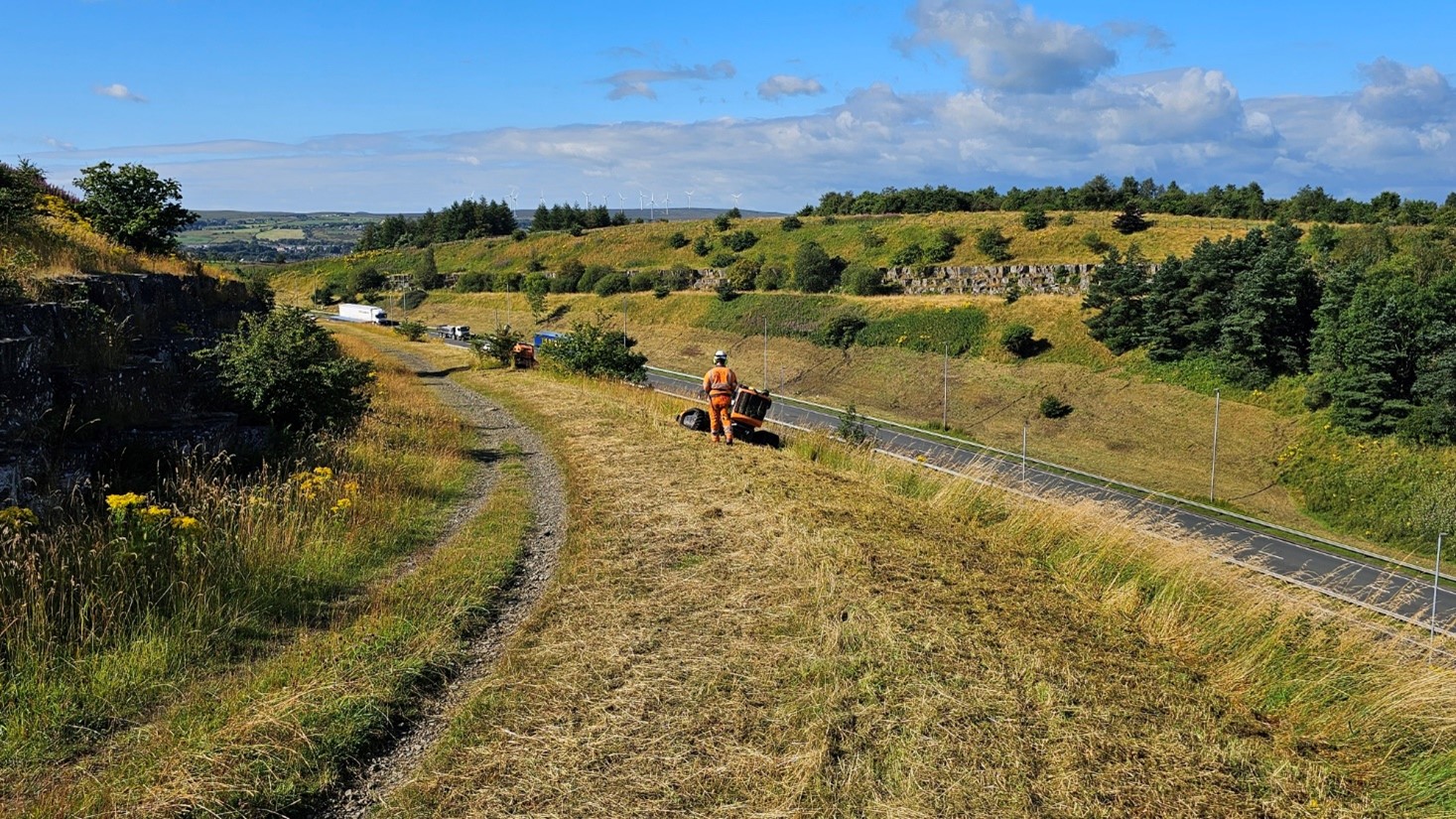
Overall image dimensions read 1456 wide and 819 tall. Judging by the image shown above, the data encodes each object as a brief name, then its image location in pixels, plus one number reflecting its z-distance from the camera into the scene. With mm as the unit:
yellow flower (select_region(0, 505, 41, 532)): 6387
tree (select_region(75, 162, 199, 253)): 18375
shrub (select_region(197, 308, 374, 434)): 12727
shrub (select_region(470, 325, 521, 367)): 32500
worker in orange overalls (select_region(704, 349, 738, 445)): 14789
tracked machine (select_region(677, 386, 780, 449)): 15219
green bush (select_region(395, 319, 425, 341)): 51781
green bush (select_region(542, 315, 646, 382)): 27766
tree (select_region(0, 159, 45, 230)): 12008
